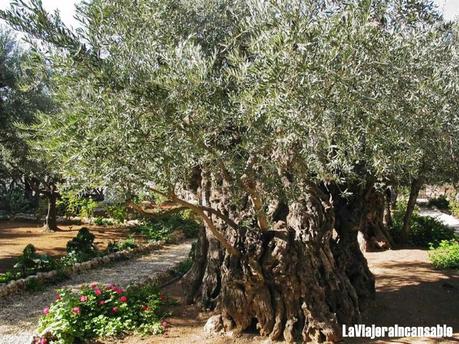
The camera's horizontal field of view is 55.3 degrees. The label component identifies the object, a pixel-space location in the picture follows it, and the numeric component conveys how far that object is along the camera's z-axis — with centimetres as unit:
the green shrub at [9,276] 1174
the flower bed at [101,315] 834
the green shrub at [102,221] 2527
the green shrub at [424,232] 1767
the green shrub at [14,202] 2817
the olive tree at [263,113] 525
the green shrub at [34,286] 1198
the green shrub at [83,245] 1567
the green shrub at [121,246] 1711
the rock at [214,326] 857
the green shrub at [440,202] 3478
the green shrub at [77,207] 2276
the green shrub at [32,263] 1272
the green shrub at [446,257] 1328
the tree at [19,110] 1605
